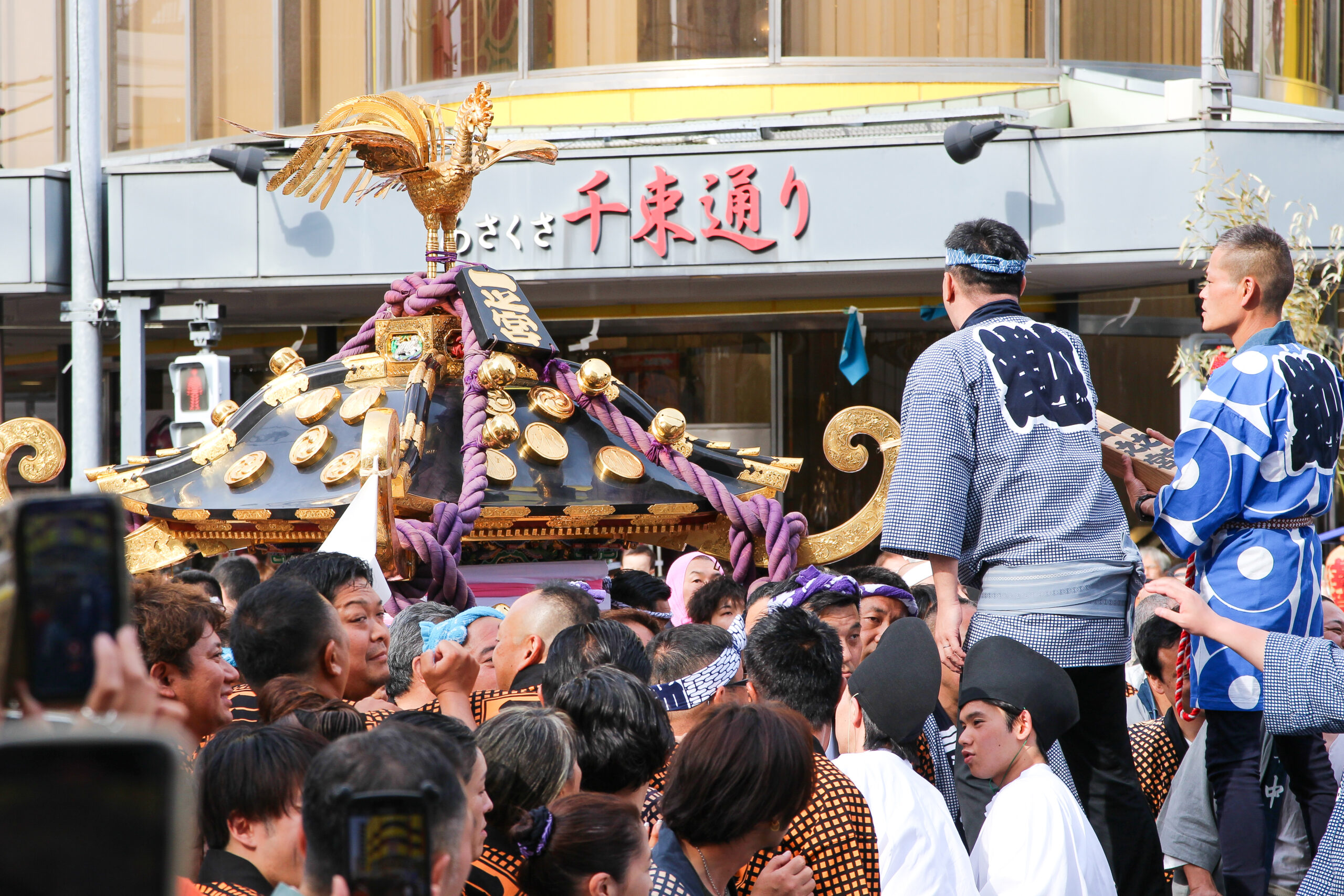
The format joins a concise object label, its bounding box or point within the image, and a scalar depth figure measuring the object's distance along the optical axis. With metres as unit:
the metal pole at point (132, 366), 20.70
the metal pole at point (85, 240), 19.25
